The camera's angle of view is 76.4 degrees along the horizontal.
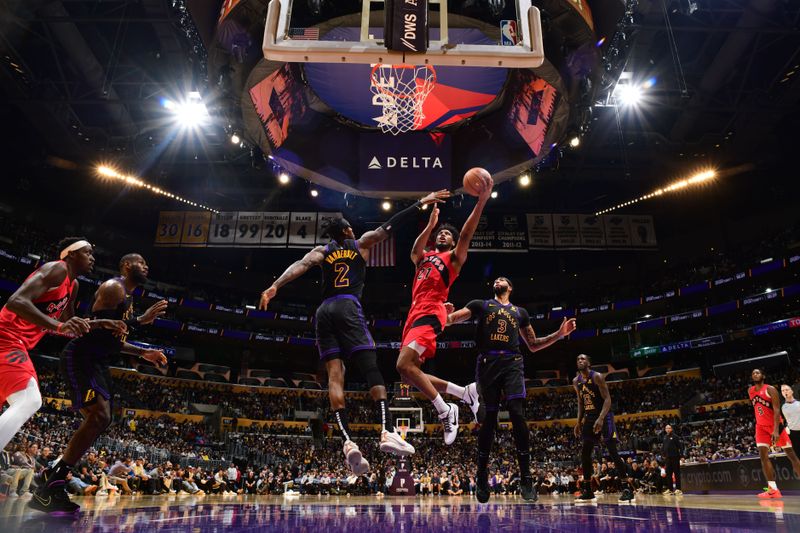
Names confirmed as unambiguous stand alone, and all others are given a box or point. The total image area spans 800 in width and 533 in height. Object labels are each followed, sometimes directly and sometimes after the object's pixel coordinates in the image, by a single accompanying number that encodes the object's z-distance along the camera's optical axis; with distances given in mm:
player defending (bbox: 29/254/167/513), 4293
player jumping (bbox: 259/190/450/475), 4211
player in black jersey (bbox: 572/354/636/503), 7312
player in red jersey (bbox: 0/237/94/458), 3570
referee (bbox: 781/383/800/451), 8578
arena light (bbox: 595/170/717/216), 22064
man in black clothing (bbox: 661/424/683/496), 10548
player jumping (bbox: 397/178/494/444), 4816
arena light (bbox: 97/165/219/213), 21719
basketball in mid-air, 4953
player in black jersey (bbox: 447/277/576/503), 5324
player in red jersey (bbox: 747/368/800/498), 8219
